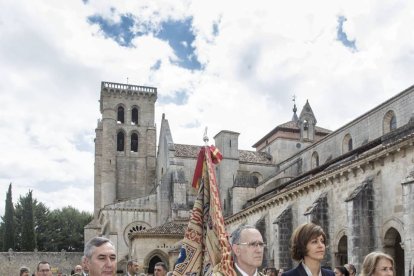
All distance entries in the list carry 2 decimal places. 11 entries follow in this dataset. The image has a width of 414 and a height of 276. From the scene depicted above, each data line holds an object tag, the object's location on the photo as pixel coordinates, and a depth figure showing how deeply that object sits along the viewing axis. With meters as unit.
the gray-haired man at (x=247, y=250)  4.76
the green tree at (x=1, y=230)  63.45
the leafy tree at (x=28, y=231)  61.69
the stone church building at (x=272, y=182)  20.52
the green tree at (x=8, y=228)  60.75
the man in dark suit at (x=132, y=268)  10.71
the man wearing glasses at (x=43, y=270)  8.58
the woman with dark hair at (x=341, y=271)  9.61
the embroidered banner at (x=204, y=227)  5.61
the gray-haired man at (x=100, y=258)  4.39
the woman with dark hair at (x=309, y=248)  4.85
